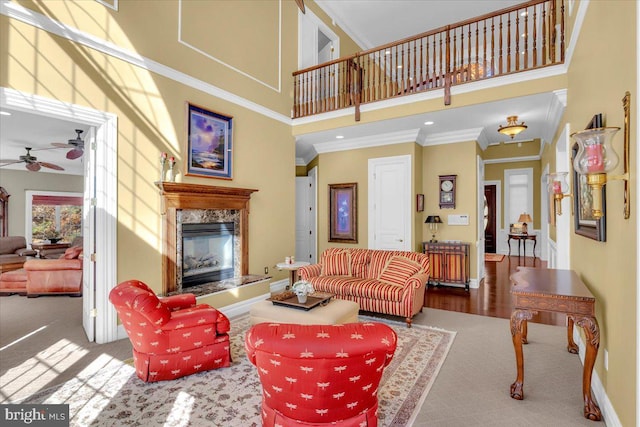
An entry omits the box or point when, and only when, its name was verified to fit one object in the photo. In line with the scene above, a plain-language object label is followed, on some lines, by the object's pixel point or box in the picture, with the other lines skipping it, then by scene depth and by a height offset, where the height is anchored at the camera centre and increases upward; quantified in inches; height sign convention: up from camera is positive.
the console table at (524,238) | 380.8 -27.5
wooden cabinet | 244.5 -36.4
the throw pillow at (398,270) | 176.4 -30.8
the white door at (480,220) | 257.4 -4.1
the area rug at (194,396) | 89.1 -56.0
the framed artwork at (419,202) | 257.1 +10.6
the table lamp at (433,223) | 256.2 -6.5
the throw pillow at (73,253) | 229.1 -26.2
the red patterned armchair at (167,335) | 103.5 -40.7
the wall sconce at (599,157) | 72.2 +13.3
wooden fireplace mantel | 161.0 +6.1
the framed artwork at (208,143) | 176.9 +42.0
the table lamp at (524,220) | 376.2 -6.1
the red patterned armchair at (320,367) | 61.1 -30.1
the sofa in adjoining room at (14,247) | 318.0 -30.9
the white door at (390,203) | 256.2 +9.8
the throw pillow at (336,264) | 200.8 -30.6
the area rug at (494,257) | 376.0 -51.5
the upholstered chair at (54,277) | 216.4 -40.9
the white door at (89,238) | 142.4 -9.6
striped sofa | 166.2 -36.5
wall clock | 258.2 +19.3
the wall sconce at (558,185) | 116.9 +11.0
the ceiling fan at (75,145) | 208.4 +46.6
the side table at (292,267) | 207.9 -33.3
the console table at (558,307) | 89.4 -27.2
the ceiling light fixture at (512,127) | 212.8 +58.8
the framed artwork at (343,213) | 280.7 +2.2
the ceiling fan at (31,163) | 265.0 +44.9
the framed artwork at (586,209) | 91.0 +2.0
